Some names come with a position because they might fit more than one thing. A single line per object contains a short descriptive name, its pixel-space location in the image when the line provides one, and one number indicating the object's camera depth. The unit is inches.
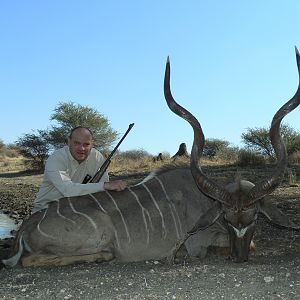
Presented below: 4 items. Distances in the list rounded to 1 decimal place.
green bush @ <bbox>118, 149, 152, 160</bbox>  964.5
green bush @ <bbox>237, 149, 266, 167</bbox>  566.9
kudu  162.6
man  183.3
